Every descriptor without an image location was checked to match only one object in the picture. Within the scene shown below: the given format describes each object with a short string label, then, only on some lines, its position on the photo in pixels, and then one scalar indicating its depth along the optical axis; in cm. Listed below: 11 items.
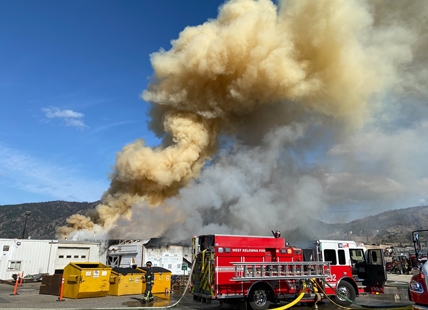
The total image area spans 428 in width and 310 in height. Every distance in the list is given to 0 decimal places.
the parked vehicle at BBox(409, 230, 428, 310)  478
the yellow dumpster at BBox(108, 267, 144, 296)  1470
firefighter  1230
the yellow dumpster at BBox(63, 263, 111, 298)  1349
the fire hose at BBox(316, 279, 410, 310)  1090
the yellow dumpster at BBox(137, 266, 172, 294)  1567
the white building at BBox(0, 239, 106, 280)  2453
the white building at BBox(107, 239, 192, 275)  2351
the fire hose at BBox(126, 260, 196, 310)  1038
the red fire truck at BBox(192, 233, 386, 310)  999
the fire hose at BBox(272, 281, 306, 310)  1005
